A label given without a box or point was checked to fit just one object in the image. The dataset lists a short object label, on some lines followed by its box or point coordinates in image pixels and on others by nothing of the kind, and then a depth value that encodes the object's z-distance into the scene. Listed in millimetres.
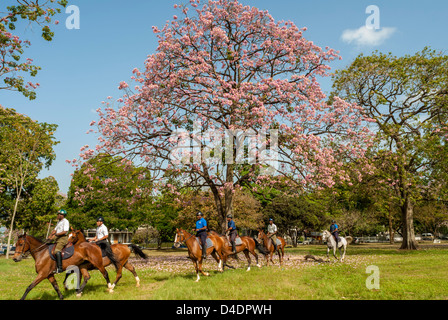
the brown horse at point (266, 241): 19078
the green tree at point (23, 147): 35594
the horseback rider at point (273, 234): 19500
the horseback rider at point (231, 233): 16812
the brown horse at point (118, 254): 11307
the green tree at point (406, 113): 28547
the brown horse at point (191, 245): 13457
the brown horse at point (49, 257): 9883
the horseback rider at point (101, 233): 11555
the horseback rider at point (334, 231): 22128
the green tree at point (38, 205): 41469
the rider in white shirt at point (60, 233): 10383
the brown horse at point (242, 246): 16328
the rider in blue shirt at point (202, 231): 13945
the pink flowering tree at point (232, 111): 20547
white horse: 22234
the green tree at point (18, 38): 16016
